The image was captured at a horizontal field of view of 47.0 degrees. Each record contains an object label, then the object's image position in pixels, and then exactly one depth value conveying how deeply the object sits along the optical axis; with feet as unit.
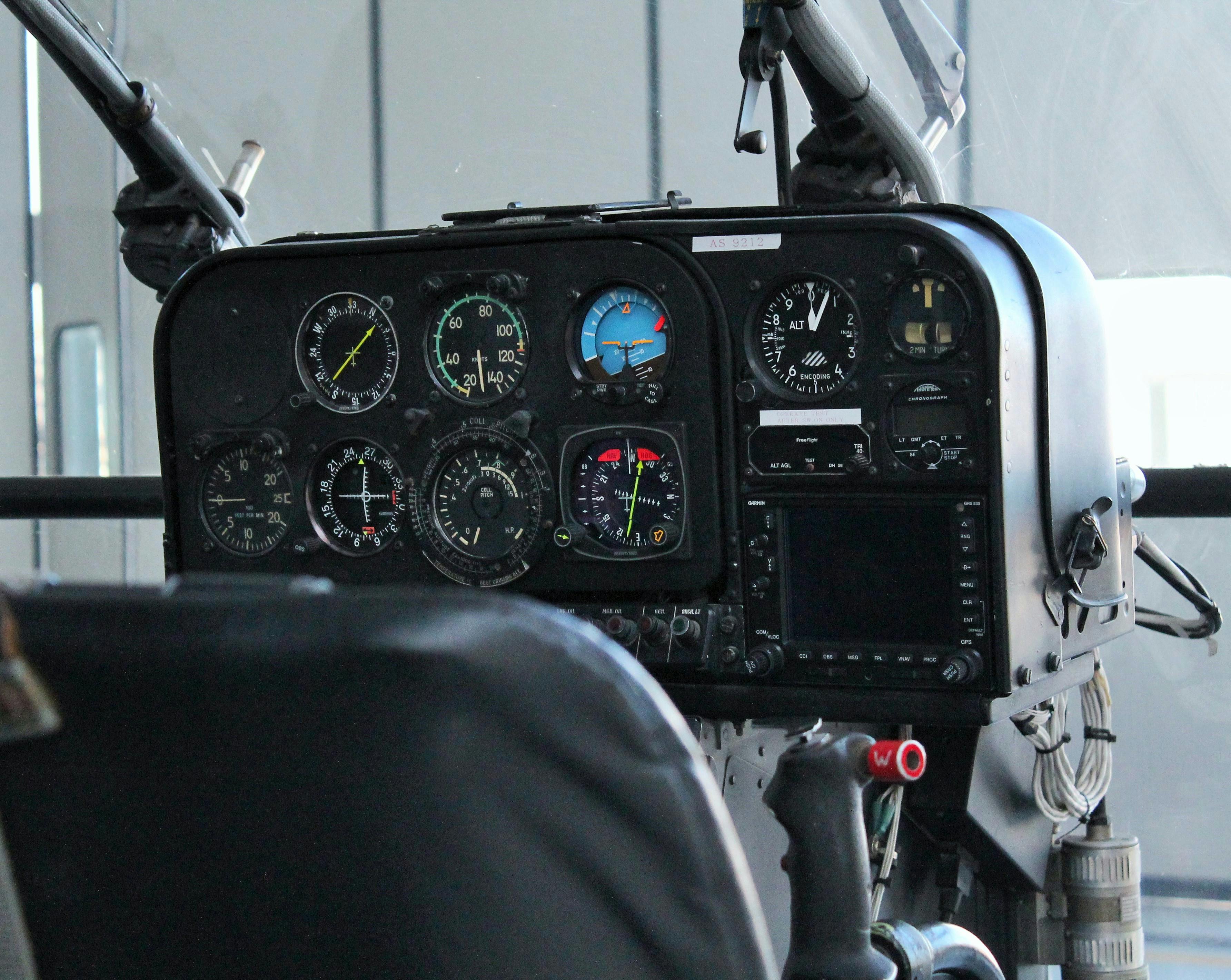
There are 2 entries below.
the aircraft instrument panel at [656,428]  5.96
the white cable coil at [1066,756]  6.85
